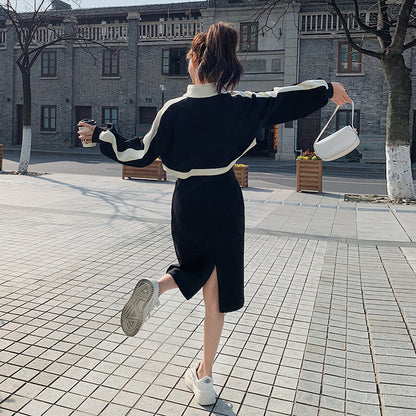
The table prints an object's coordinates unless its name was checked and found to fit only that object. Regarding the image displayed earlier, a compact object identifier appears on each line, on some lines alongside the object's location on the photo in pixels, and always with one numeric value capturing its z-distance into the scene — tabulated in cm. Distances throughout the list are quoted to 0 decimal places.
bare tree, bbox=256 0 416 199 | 1181
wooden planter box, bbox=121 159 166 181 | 1486
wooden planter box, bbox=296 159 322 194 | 1345
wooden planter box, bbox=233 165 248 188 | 1383
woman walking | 269
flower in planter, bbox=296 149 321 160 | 1372
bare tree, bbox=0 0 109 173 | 1666
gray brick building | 2669
